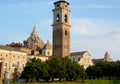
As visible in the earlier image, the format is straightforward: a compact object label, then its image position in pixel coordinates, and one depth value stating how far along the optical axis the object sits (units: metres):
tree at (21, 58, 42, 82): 45.94
